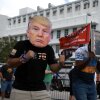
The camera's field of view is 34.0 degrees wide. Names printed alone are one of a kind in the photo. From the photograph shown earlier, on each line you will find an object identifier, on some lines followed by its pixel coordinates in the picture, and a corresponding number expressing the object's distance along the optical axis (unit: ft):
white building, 87.71
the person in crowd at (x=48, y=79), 16.18
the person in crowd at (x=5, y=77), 18.36
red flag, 12.58
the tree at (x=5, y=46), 82.28
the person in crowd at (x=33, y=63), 6.06
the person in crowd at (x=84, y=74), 8.79
